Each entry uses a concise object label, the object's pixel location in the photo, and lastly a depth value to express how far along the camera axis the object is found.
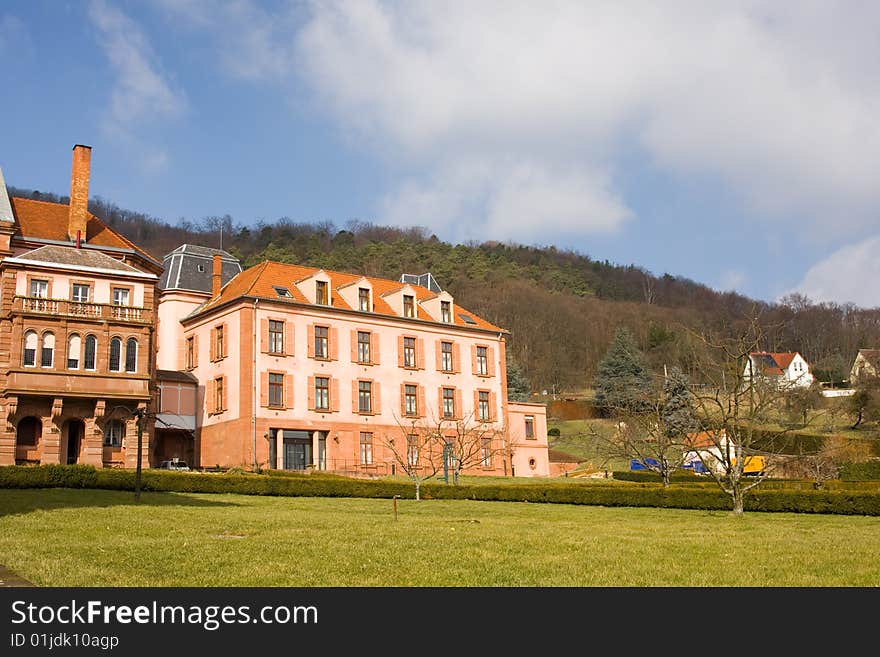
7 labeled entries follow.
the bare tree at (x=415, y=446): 52.25
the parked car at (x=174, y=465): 45.25
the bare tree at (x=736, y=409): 25.14
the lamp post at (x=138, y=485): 25.04
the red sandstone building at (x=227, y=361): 37.62
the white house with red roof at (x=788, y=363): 108.79
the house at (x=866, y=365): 72.99
